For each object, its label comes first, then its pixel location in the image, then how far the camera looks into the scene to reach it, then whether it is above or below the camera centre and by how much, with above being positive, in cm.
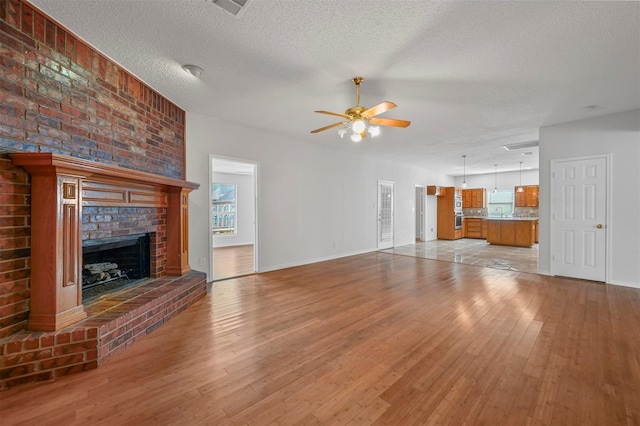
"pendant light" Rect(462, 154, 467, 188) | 771 +159
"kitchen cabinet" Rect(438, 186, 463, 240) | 1010 -11
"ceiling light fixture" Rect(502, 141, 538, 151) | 590 +155
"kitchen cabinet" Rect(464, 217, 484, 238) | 1036 -58
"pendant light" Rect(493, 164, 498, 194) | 1067 +117
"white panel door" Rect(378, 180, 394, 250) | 781 -6
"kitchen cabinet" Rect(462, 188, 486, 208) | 1088 +60
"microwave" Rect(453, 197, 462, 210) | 1011 +35
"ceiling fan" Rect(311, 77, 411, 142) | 287 +106
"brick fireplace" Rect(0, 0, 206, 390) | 189 +12
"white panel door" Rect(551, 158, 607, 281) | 427 -10
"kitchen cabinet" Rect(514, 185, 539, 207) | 970 +58
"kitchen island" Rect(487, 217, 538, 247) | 804 -60
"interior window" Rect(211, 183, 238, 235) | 853 +11
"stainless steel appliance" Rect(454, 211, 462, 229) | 1020 -30
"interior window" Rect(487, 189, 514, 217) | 1066 +38
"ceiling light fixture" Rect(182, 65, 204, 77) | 278 +151
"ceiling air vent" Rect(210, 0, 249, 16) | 189 +150
